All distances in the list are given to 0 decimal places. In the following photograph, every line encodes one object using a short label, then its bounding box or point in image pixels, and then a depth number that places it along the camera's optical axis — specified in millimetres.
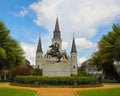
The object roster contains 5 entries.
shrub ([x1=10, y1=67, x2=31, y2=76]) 28650
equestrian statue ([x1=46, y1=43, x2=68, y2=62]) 16835
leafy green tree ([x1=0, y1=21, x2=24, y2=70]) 21311
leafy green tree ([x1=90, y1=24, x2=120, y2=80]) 22090
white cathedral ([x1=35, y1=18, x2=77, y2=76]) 52671
